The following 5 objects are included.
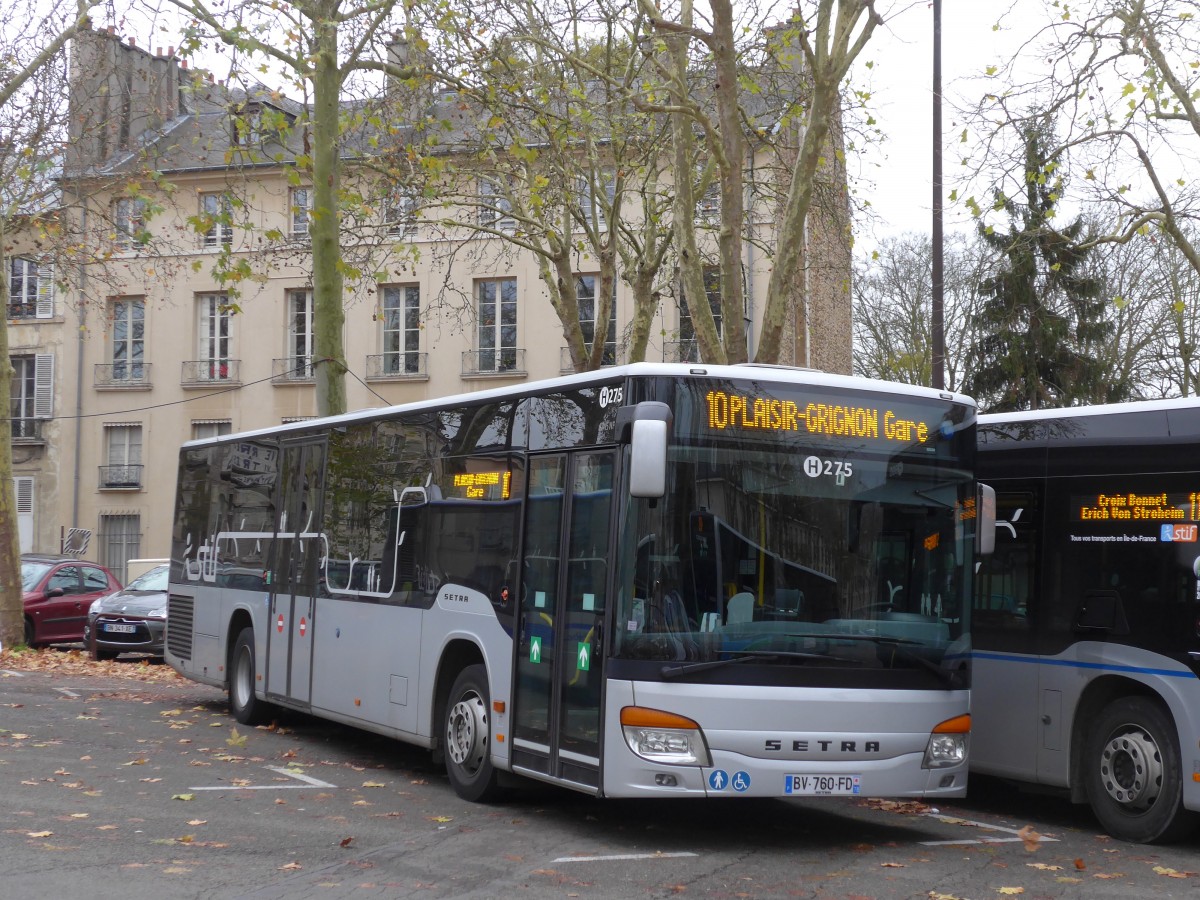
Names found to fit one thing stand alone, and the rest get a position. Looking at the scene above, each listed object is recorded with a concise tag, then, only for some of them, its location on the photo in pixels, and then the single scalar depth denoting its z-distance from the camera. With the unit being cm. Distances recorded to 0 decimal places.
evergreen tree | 3891
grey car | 2327
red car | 2647
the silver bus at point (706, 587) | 845
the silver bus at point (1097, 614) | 933
